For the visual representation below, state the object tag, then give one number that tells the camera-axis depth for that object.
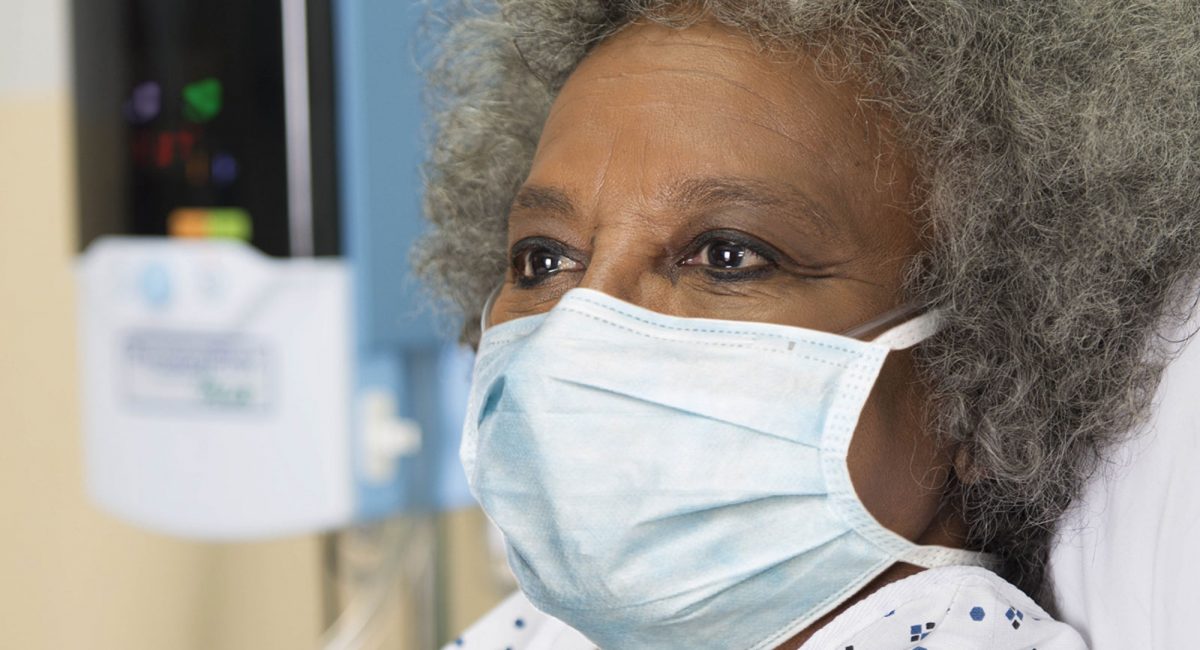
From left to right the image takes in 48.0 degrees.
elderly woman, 0.94
